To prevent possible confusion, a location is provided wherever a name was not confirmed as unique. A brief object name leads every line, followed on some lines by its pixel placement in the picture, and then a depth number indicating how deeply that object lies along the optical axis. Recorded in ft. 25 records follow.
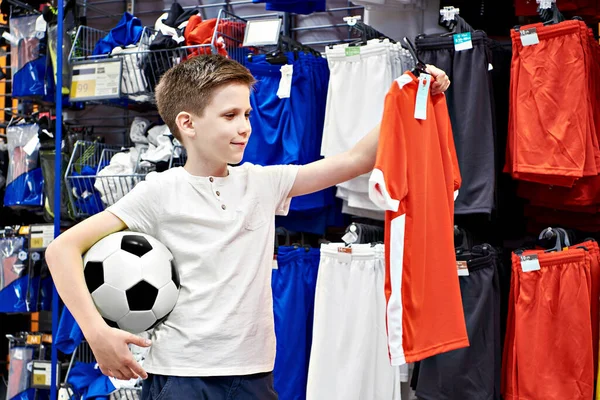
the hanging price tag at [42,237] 14.10
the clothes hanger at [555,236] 9.90
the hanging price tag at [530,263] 9.62
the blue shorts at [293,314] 11.19
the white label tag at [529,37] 10.01
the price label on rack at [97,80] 13.16
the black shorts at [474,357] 9.77
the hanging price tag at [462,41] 10.32
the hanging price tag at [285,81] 11.67
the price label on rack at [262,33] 11.79
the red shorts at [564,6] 11.00
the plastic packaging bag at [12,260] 14.30
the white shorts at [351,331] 10.22
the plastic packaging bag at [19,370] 14.48
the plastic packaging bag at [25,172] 14.51
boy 6.06
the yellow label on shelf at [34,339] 14.49
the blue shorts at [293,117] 11.59
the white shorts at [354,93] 10.85
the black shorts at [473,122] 10.26
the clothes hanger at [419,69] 6.97
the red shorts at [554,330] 9.37
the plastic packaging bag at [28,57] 14.65
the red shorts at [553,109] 9.73
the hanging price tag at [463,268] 9.87
